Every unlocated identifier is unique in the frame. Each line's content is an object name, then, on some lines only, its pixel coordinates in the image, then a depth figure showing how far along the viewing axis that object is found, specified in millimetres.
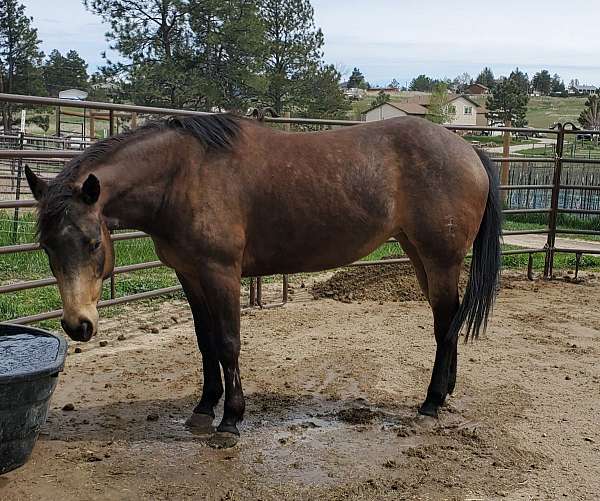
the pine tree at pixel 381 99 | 58662
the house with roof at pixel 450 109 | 56391
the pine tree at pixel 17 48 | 34438
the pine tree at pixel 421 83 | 119806
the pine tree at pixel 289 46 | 33781
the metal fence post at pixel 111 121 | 4909
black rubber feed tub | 2709
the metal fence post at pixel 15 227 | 6759
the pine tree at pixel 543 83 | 108188
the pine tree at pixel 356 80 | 98562
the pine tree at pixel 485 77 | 124988
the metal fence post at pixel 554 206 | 7277
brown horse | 2879
